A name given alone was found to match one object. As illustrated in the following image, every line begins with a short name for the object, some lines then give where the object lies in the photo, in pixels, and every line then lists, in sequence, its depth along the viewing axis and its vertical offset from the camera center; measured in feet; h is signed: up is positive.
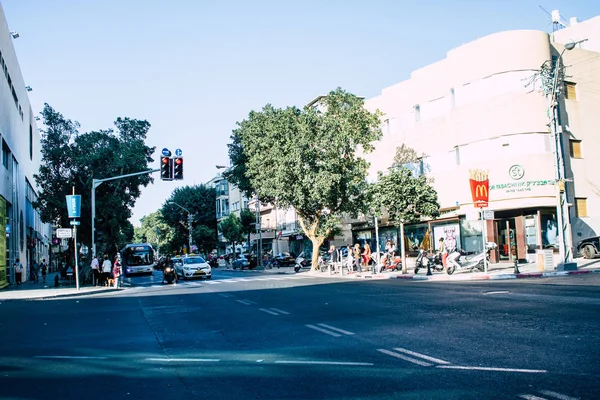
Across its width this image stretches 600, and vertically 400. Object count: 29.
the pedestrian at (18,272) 117.50 -4.52
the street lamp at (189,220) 264.68 +12.68
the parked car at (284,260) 178.34 -6.62
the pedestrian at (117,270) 96.89 -4.15
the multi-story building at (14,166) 111.34 +22.74
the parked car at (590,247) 91.04 -3.42
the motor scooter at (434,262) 92.27 -4.92
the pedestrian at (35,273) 125.29 -5.16
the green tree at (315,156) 114.01 +18.42
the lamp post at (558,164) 82.12 +10.14
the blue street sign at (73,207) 87.81 +7.05
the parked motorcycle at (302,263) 137.28 -6.36
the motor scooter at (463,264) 82.38 -4.67
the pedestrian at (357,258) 107.55 -4.23
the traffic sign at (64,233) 88.53 +2.83
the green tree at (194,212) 280.51 +17.64
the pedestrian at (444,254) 83.46 -3.29
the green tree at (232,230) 226.38 +5.51
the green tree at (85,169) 111.59 +16.90
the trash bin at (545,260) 77.71 -4.54
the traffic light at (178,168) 75.61 +10.98
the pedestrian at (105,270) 100.17 -4.12
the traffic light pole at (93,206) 96.43 +7.78
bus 165.99 -3.83
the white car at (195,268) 115.34 -5.22
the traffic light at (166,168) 74.38 +10.82
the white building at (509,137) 99.25 +18.65
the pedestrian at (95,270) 99.31 -4.11
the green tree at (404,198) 91.76 +6.52
